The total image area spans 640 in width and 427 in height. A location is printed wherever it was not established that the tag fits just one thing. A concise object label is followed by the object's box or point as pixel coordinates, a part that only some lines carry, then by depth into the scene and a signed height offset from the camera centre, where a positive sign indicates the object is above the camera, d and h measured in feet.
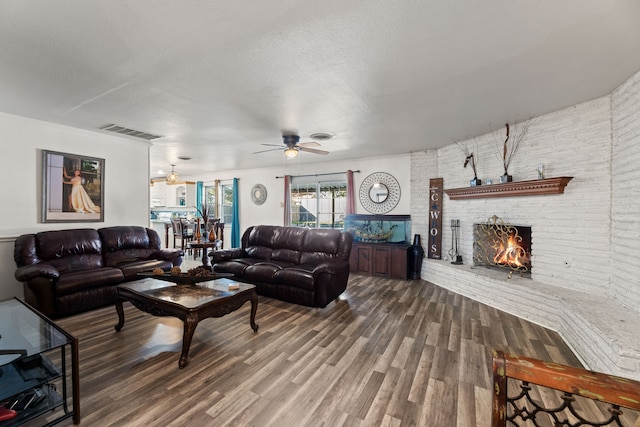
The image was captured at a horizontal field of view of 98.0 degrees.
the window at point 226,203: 27.63 +0.84
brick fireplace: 7.80 -0.58
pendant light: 22.47 +2.68
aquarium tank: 18.10 -1.08
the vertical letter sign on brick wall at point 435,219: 16.49 -0.40
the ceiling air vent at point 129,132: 12.81 +3.86
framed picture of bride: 12.55 +1.10
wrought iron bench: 2.50 -1.64
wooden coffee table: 7.32 -2.59
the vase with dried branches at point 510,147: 11.78 +2.91
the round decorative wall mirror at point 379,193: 19.04 +1.36
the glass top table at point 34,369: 4.92 -3.10
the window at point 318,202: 21.72 +0.82
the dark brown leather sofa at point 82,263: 9.85 -2.25
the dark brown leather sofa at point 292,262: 11.37 -2.44
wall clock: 24.90 +1.60
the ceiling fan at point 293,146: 13.18 +3.18
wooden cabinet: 16.60 -2.97
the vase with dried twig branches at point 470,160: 13.71 +2.69
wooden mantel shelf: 10.28 +1.03
